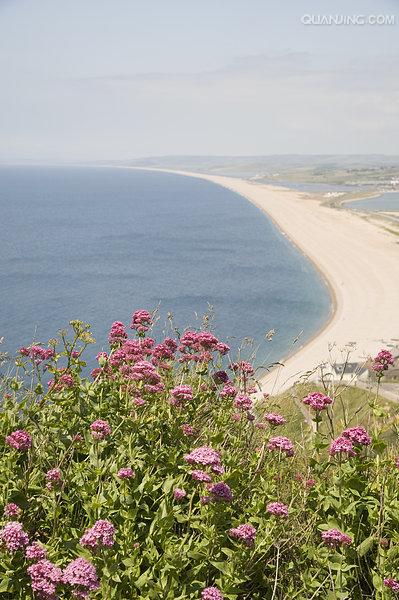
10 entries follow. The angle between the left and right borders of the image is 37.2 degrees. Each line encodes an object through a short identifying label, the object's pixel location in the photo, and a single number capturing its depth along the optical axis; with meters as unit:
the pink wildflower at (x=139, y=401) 5.20
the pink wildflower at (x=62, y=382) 5.36
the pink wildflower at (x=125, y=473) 4.10
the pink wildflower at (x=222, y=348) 6.52
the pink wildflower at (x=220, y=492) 3.96
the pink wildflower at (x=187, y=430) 5.32
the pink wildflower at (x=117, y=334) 6.65
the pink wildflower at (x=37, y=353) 6.29
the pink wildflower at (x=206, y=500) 4.01
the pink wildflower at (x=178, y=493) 4.25
